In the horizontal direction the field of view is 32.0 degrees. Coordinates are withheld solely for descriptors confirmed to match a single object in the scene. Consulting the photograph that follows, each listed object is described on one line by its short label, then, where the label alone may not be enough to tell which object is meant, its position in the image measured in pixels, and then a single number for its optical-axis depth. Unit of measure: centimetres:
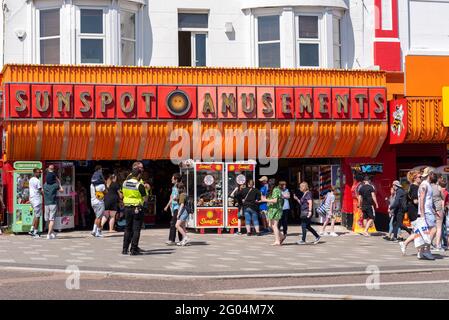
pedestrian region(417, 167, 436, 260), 1612
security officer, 1647
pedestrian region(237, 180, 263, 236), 2194
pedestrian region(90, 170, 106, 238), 2147
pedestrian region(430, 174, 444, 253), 1695
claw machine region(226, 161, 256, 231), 2300
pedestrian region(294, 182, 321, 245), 1925
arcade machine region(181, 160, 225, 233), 2288
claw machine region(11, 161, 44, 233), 2209
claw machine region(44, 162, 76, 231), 2342
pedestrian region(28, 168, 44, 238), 2106
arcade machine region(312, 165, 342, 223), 2509
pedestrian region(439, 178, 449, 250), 1812
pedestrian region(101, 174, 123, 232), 2128
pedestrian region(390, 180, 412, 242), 1995
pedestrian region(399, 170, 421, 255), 1833
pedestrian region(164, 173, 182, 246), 1875
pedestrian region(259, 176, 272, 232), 2333
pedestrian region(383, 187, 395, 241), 2043
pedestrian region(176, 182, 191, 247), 1855
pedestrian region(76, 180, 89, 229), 2502
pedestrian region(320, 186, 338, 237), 2264
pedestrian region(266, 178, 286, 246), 1902
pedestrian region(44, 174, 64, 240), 2055
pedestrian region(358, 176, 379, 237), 2166
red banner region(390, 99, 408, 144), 2359
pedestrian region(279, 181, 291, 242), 2098
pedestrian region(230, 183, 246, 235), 2250
